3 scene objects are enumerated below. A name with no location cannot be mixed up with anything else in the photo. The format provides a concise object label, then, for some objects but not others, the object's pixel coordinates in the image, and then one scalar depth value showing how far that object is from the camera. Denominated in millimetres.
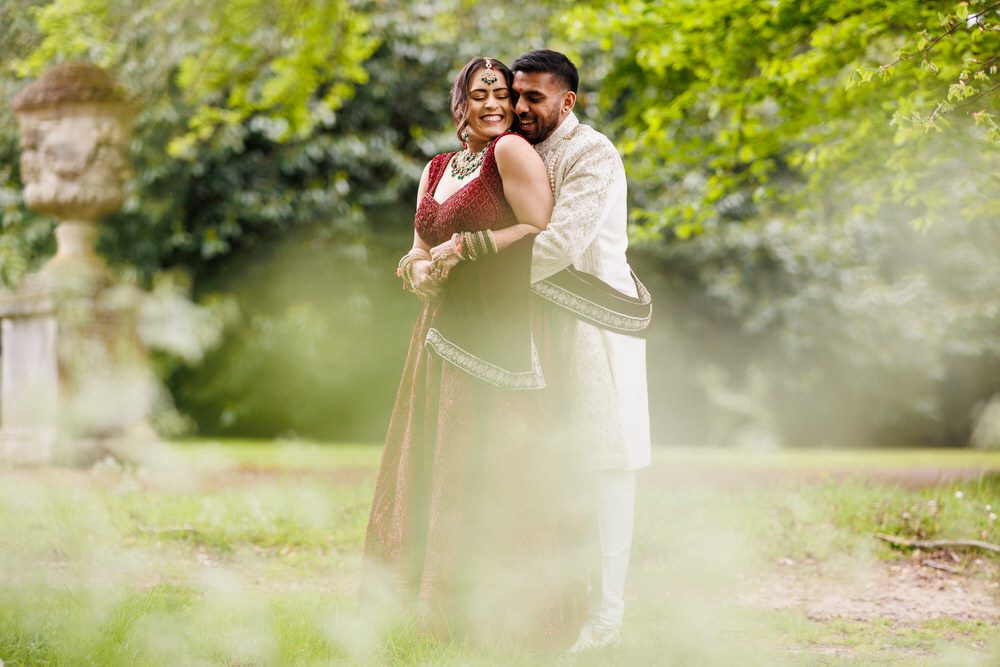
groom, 6242
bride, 6074
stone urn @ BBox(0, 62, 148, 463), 13687
